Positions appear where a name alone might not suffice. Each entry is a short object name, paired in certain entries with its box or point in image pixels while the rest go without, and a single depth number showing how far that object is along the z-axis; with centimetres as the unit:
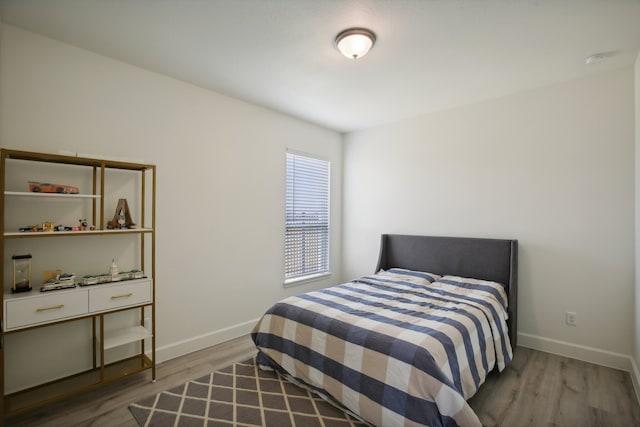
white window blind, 402
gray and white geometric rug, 197
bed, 173
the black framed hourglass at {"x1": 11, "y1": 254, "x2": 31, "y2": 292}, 202
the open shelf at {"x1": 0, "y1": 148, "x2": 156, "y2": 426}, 196
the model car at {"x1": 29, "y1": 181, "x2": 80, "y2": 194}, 203
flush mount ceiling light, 210
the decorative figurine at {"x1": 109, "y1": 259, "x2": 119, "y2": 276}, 233
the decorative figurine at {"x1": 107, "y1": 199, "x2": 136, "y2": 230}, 241
